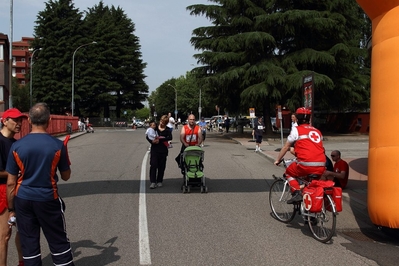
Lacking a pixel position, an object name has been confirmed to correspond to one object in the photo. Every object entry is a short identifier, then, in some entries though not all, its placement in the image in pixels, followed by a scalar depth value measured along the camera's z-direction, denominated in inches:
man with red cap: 179.9
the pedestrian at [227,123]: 1670.5
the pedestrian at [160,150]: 412.8
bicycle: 245.8
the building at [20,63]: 4258.1
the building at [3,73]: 1625.2
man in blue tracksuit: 155.7
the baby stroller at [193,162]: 382.9
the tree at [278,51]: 1207.6
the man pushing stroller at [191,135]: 401.1
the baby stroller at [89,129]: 1792.1
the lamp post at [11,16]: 906.1
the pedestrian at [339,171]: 390.3
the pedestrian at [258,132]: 882.0
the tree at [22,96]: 2736.2
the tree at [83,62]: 2418.8
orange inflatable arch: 246.5
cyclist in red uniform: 257.1
